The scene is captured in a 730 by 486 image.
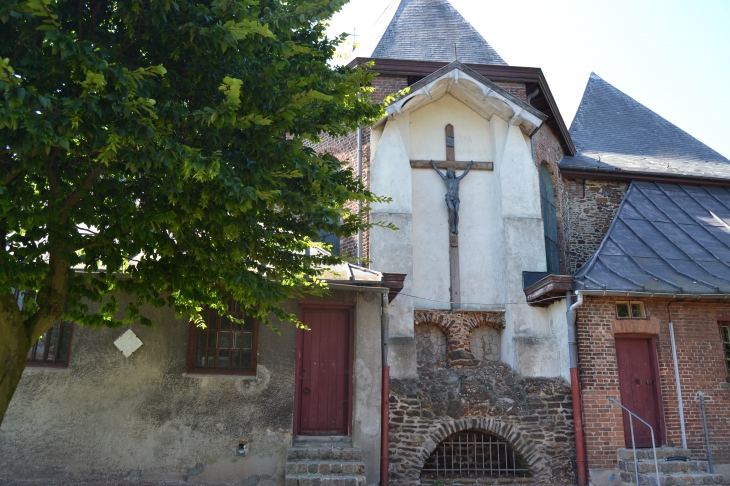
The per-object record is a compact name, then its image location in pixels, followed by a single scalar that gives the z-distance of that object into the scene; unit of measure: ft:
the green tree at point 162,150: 15.85
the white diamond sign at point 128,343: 30.71
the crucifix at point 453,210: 38.75
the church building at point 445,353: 29.91
